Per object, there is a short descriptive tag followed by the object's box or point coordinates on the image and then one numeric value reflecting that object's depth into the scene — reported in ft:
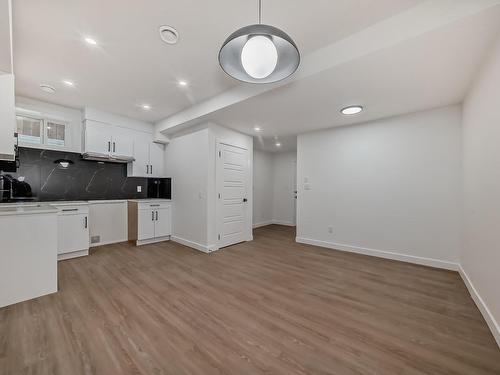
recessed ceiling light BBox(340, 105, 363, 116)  10.09
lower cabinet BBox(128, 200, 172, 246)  13.83
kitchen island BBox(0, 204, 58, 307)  6.87
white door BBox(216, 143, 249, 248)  13.48
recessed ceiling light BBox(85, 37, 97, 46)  6.84
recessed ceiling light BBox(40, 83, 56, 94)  9.95
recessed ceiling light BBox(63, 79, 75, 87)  9.45
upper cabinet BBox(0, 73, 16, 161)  7.39
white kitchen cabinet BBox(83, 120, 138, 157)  12.66
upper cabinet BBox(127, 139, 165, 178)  14.78
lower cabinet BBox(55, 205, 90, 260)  10.92
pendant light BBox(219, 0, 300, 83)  4.34
